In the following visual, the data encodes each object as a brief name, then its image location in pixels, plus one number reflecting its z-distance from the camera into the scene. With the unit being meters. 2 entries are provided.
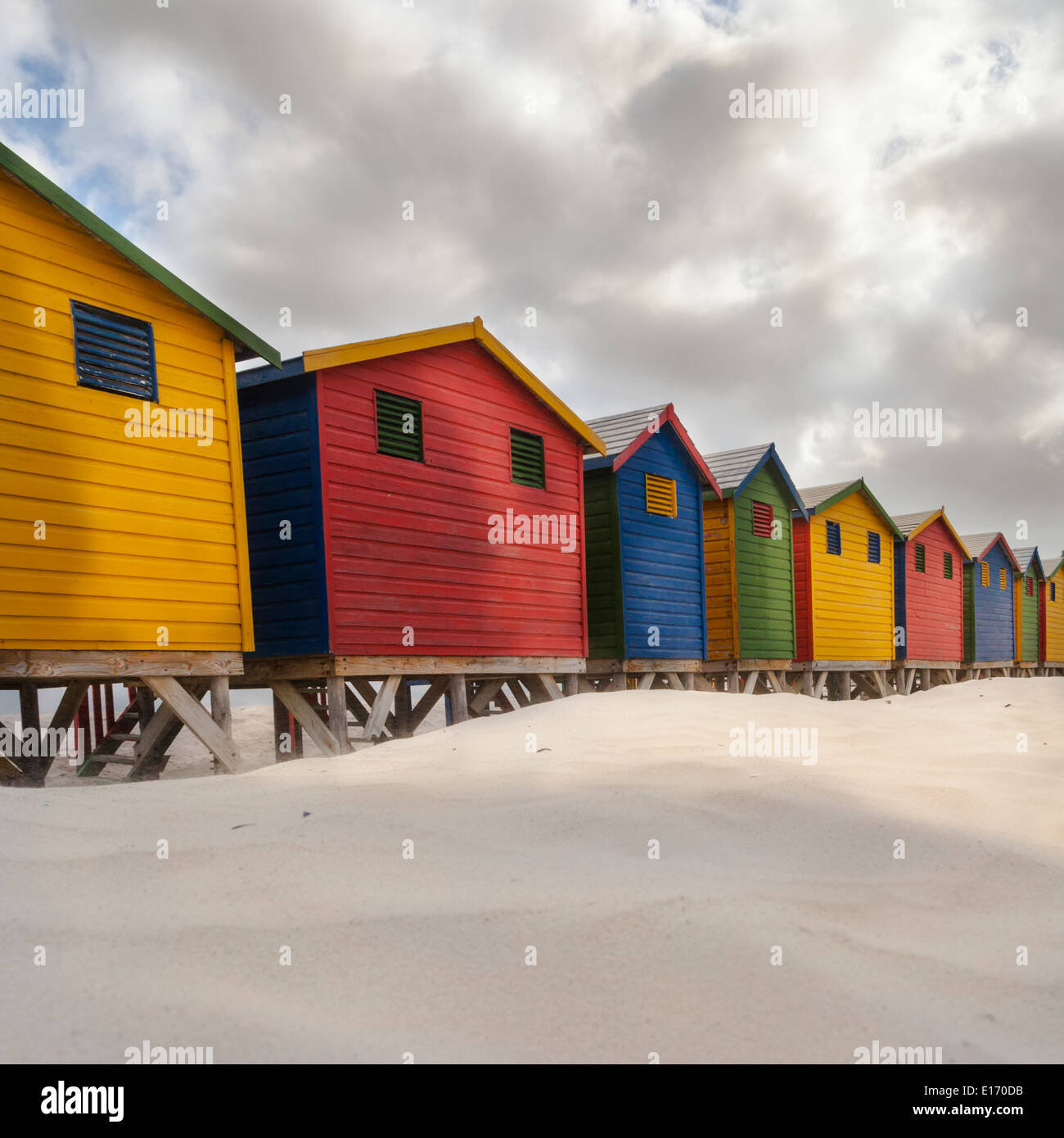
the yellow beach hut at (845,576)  20.80
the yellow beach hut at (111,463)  7.26
